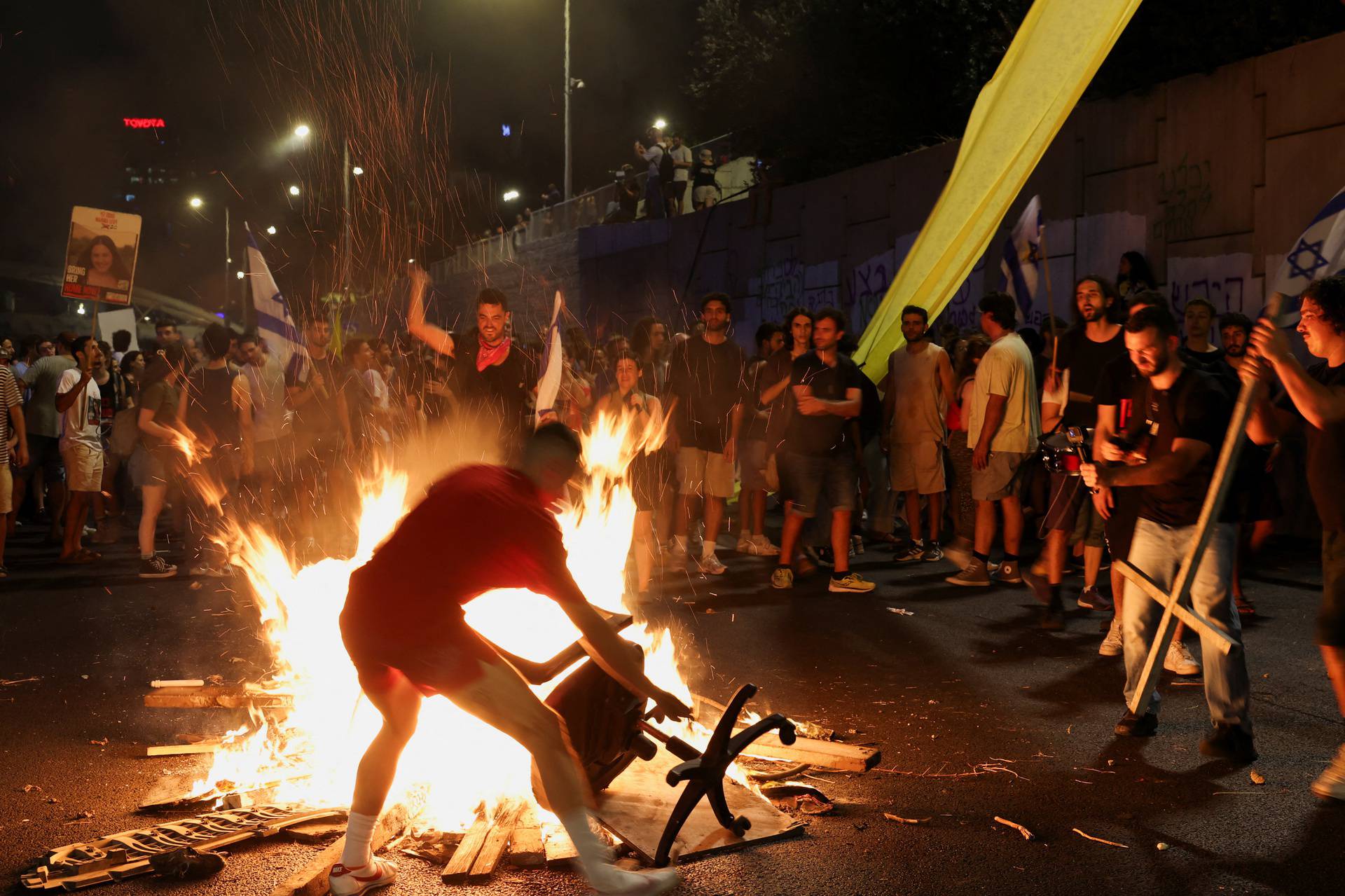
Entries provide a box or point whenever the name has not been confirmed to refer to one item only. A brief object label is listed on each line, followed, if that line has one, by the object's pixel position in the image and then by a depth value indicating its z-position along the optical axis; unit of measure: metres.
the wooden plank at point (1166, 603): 5.02
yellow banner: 8.07
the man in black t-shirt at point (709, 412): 9.76
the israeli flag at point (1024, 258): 9.65
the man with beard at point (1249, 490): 5.60
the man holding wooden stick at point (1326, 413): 4.57
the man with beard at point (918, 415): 10.21
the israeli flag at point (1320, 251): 8.39
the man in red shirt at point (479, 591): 3.56
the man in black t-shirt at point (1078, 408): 7.89
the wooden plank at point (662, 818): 4.22
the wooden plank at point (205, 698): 5.95
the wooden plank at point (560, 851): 4.10
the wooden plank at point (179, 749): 5.36
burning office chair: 4.15
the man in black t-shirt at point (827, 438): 8.98
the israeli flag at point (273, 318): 11.16
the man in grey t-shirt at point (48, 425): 11.48
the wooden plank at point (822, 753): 5.06
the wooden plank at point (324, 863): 3.87
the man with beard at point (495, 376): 7.00
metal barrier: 25.72
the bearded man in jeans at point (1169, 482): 5.22
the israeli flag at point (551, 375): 7.95
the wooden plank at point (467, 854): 4.00
